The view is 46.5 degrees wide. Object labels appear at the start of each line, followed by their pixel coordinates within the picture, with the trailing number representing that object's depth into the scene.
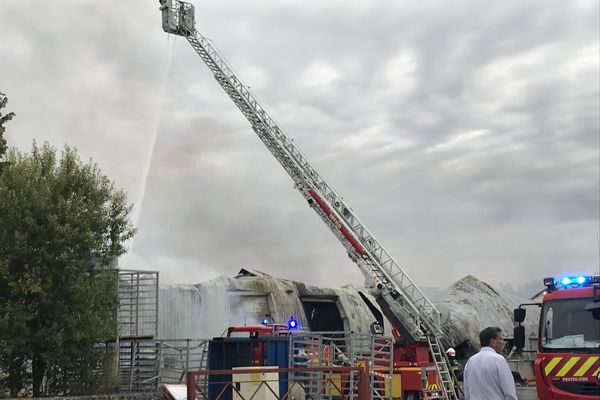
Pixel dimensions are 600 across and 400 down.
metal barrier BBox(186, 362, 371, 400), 10.82
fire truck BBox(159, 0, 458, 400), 19.11
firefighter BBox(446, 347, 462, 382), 20.14
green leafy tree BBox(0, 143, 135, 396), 16.39
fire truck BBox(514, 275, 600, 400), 9.91
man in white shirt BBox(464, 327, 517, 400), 6.42
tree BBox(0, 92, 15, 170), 18.05
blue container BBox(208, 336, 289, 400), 15.32
